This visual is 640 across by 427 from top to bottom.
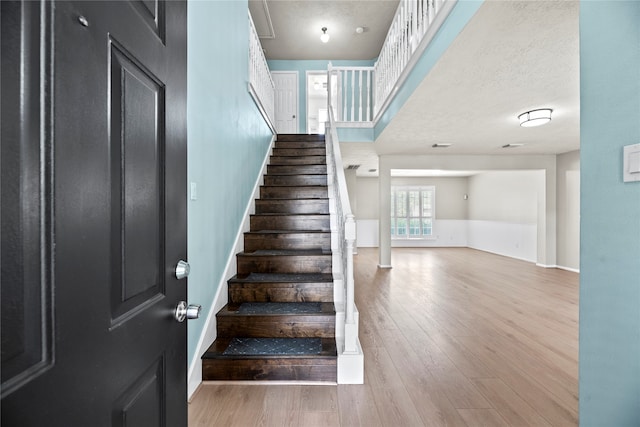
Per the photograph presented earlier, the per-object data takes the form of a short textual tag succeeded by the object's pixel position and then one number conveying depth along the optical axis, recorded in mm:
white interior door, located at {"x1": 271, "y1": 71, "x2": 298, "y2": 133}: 6570
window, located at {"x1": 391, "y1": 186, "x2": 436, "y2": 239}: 9852
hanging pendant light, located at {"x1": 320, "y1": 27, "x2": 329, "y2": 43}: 5459
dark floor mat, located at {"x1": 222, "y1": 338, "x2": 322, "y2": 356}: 1950
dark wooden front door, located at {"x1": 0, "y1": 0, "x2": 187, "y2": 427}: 395
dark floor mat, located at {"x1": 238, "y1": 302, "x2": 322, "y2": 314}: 2184
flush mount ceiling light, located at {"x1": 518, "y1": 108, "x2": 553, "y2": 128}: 3346
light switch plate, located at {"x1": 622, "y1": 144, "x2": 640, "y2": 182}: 903
